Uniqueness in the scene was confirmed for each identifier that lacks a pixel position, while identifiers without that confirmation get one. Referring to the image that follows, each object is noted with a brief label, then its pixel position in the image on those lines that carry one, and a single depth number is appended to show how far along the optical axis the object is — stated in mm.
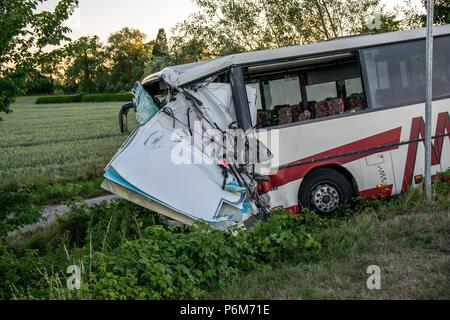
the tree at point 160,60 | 21955
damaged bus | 7301
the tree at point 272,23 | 18703
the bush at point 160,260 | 5035
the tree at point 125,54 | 94500
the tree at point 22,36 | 6871
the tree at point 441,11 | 18406
